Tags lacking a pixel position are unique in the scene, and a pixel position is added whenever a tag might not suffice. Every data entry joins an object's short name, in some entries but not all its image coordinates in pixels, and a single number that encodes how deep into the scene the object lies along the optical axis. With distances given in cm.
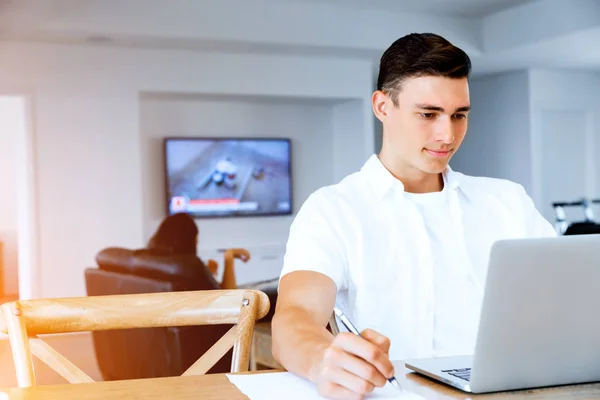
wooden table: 87
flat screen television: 697
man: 134
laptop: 81
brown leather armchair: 337
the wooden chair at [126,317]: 115
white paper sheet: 88
